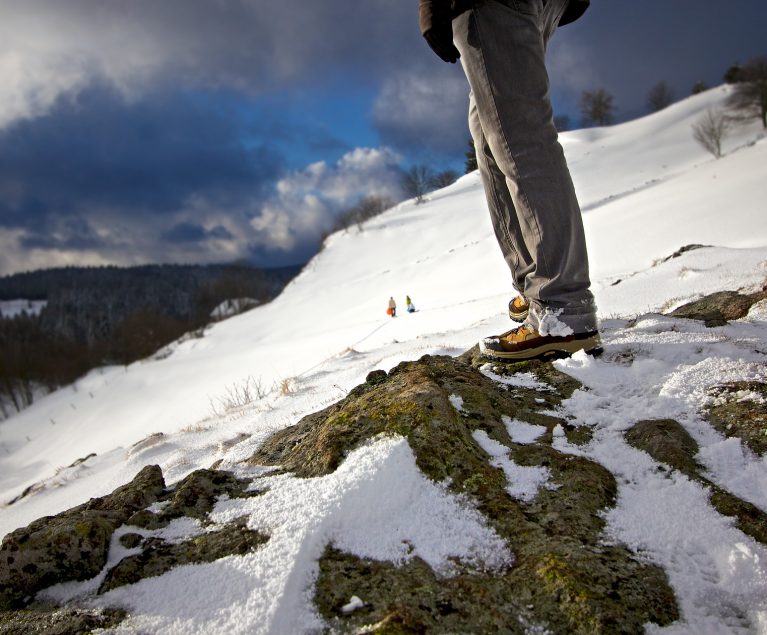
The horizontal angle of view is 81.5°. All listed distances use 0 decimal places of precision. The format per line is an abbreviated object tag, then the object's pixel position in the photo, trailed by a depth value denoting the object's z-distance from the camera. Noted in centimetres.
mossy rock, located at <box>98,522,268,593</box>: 100
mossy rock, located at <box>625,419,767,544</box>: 102
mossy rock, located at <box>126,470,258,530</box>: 120
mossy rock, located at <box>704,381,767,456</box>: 128
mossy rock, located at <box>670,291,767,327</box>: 250
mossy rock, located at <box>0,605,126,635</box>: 86
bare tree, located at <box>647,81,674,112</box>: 5834
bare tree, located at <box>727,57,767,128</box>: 3547
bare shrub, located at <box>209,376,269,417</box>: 478
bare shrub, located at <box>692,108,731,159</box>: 3153
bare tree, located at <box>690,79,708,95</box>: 5421
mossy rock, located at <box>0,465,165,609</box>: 103
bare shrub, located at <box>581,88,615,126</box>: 5900
